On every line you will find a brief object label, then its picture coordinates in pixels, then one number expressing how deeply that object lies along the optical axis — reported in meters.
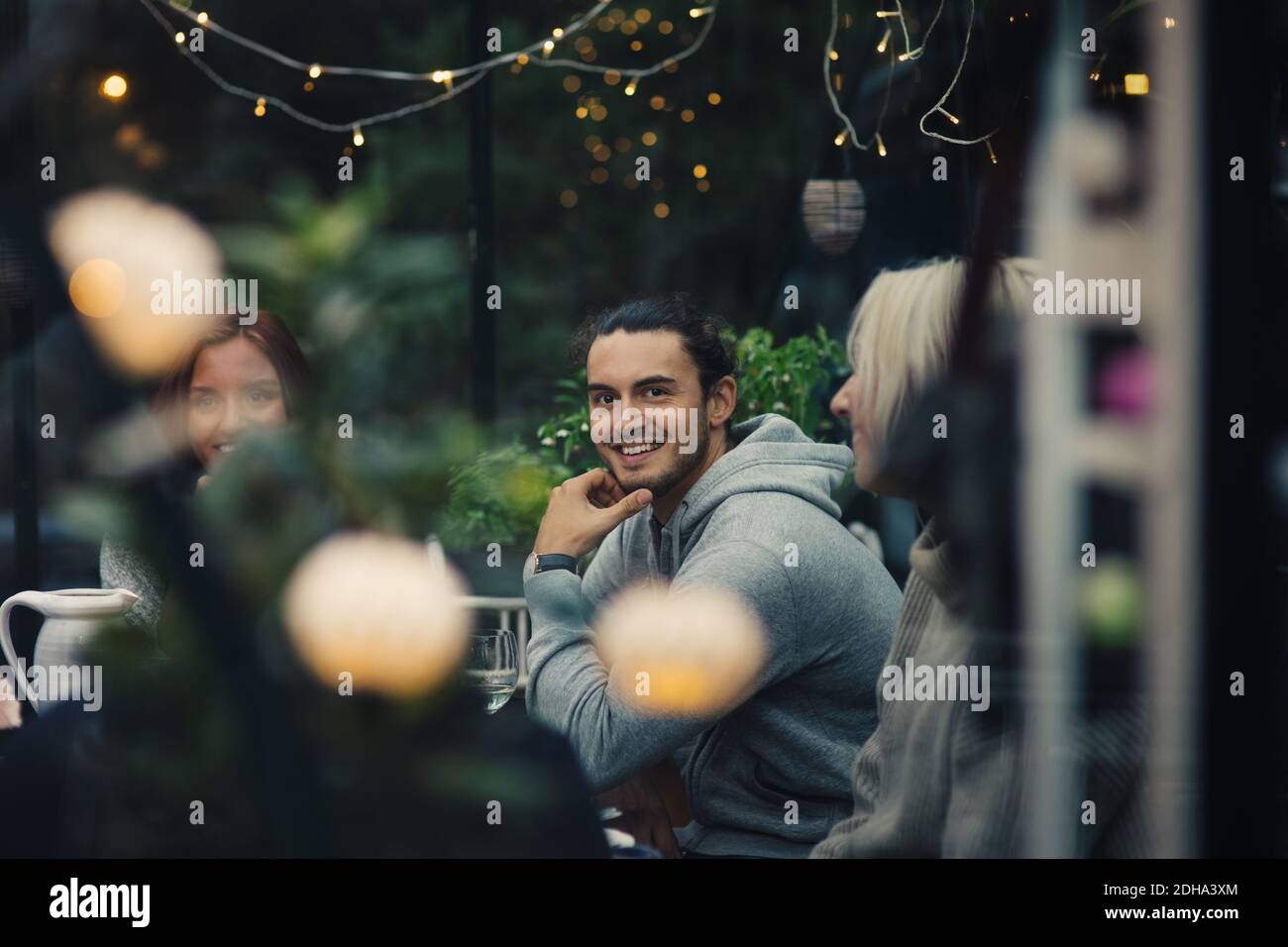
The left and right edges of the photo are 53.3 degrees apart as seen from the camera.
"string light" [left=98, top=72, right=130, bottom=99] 3.02
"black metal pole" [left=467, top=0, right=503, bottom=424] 3.40
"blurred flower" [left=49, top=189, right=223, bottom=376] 1.46
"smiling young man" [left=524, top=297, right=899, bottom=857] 2.24
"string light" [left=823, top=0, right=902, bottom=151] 3.13
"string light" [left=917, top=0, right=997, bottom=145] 2.62
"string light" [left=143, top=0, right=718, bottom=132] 3.08
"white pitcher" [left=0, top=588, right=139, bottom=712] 2.27
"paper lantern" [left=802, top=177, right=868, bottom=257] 3.56
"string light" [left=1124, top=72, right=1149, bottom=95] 2.33
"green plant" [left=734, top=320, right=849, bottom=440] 3.08
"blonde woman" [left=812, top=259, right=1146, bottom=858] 2.01
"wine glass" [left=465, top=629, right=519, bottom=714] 2.16
